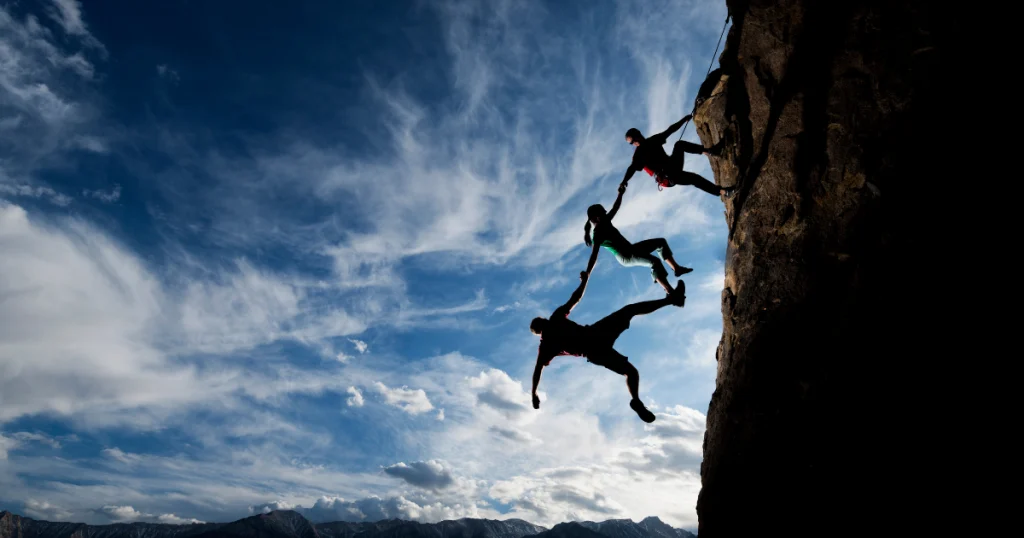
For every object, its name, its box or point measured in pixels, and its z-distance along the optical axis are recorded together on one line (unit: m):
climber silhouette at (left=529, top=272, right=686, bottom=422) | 10.11
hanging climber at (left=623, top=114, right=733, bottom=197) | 11.80
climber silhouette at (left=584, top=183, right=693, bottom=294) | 11.03
